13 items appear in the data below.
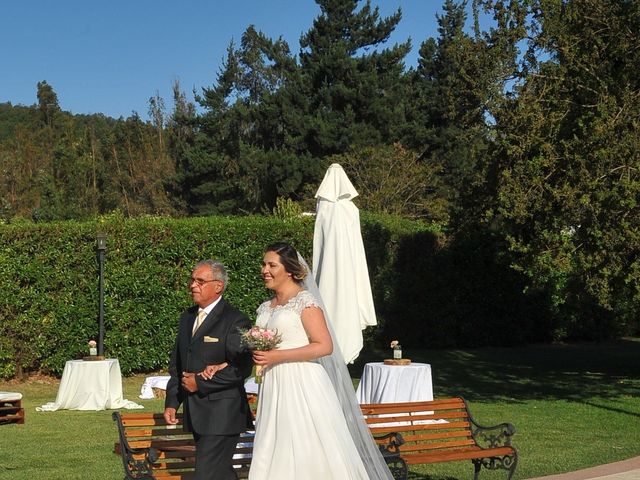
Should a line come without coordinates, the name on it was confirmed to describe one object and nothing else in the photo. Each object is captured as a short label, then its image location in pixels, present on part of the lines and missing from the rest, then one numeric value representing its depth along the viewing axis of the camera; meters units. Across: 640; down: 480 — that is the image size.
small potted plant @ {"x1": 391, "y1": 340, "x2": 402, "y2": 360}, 12.07
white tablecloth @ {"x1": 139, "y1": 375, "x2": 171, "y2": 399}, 15.80
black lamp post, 17.12
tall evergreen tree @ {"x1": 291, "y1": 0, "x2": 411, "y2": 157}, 40.72
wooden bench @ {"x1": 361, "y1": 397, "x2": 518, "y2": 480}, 8.14
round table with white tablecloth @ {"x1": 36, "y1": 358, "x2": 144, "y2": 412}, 14.48
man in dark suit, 5.82
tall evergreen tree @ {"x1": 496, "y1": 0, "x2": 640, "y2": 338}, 13.02
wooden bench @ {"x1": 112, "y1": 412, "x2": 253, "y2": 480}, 6.80
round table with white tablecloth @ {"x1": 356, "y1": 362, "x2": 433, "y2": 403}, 11.62
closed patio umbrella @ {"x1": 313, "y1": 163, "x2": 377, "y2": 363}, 11.76
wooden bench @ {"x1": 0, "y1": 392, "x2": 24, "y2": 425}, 12.62
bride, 6.00
